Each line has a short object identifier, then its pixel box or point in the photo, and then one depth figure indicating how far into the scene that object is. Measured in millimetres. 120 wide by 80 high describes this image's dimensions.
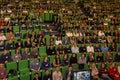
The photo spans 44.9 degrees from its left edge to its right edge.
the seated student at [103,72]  4791
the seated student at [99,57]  5492
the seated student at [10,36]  5554
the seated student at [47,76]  4323
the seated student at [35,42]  5407
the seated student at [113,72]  4812
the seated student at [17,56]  4824
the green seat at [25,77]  4060
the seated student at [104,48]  5914
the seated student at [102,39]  6348
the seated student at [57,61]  4937
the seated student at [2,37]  5506
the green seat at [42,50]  5311
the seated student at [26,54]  4950
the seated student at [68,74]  4286
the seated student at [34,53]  5049
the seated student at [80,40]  6047
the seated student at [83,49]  5706
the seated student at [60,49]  5379
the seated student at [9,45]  5181
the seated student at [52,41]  5684
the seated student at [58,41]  5797
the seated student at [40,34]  5834
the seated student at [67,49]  5499
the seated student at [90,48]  5753
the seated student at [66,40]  5945
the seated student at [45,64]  4806
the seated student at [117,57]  5615
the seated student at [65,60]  5081
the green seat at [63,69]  4624
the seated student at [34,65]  4687
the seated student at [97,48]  5882
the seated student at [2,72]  4245
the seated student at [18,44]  5246
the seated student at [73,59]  5162
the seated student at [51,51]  5308
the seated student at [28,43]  5346
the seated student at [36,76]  4169
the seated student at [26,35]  5793
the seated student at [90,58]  5342
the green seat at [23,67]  4539
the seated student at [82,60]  5208
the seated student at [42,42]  5614
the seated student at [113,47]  6044
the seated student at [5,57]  4687
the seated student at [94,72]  4670
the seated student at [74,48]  5576
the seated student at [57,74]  4374
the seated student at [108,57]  5542
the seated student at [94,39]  6273
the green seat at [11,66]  4432
